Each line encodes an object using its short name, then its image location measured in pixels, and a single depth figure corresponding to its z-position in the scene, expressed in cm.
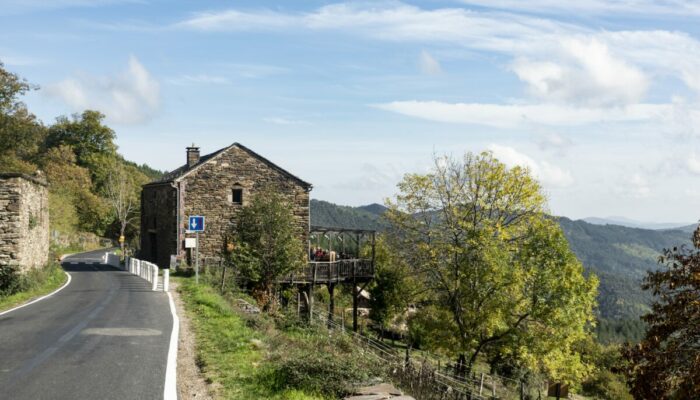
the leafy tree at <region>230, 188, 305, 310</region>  2806
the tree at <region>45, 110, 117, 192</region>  8088
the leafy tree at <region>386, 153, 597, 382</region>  2969
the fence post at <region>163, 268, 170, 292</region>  2367
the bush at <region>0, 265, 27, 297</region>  2178
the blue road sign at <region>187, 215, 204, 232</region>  2627
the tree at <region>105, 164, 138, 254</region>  6481
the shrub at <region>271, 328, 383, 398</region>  893
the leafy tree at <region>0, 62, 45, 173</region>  5088
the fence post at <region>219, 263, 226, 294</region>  2500
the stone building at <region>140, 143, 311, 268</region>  3581
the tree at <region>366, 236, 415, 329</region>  4906
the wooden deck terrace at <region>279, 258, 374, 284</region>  3428
